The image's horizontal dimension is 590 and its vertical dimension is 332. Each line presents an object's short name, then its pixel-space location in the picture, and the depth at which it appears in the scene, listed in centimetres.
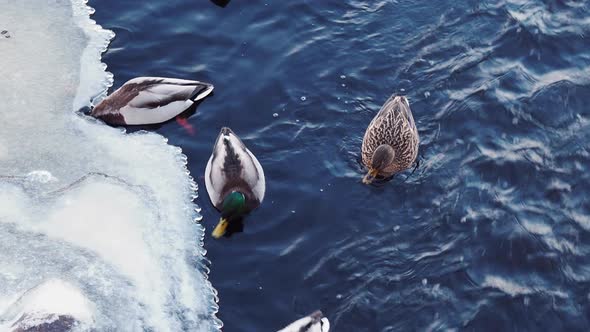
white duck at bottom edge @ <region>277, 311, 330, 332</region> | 1352
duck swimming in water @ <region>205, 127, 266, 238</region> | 1677
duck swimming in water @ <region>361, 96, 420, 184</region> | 1722
